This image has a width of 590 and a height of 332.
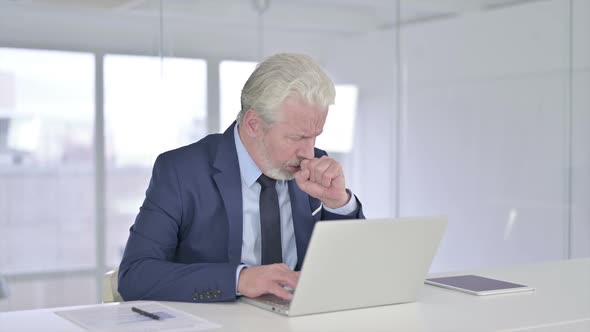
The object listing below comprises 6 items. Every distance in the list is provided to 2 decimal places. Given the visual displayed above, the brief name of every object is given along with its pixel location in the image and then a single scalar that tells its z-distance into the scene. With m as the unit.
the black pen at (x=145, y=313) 1.98
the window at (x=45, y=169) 3.15
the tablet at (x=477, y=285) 2.22
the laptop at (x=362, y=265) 1.93
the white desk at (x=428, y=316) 1.94
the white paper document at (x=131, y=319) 1.91
